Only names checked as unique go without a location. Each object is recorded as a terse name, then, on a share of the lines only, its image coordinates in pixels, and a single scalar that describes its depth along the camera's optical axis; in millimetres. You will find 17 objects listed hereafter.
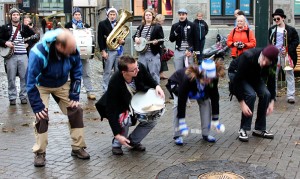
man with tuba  10430
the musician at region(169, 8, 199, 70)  10305
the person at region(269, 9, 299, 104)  9844
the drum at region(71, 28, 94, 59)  10023
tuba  10266
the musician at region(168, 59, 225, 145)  6227
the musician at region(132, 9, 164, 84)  10328
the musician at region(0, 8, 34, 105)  9727
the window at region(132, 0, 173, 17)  19641
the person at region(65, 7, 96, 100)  10227
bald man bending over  5676
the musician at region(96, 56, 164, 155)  6035
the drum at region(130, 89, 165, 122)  6215
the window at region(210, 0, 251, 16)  20453
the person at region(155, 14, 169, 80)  12010
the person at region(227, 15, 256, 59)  9820
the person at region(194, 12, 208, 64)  14751
